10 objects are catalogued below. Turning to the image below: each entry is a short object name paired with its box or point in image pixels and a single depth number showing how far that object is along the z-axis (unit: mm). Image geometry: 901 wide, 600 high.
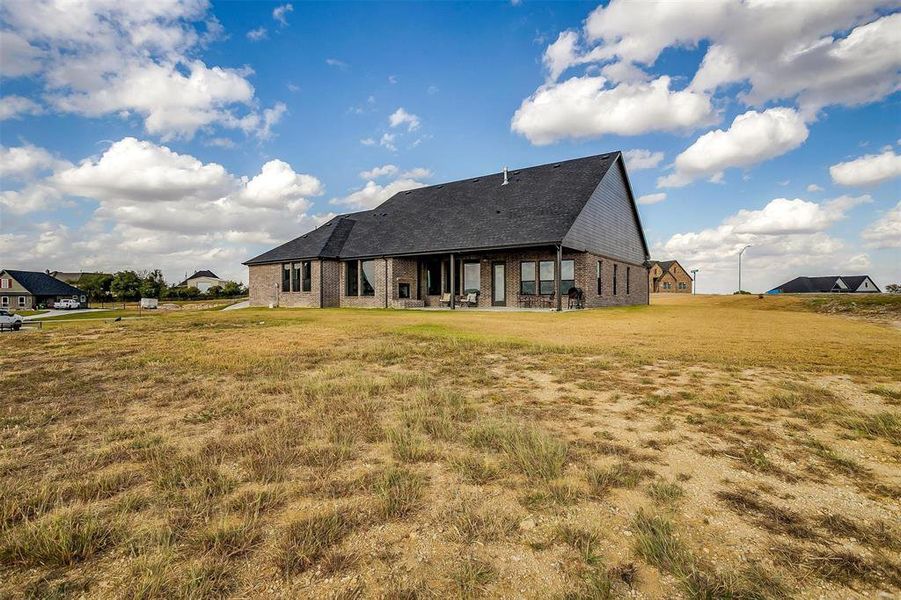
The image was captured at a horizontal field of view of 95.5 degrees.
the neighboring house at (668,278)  66750
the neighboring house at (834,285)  67500
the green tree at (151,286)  55656
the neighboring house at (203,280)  111062
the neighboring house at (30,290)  55562
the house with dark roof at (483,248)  20656
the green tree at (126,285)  58031
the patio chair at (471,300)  22219
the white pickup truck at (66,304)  54103
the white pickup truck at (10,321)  17422
